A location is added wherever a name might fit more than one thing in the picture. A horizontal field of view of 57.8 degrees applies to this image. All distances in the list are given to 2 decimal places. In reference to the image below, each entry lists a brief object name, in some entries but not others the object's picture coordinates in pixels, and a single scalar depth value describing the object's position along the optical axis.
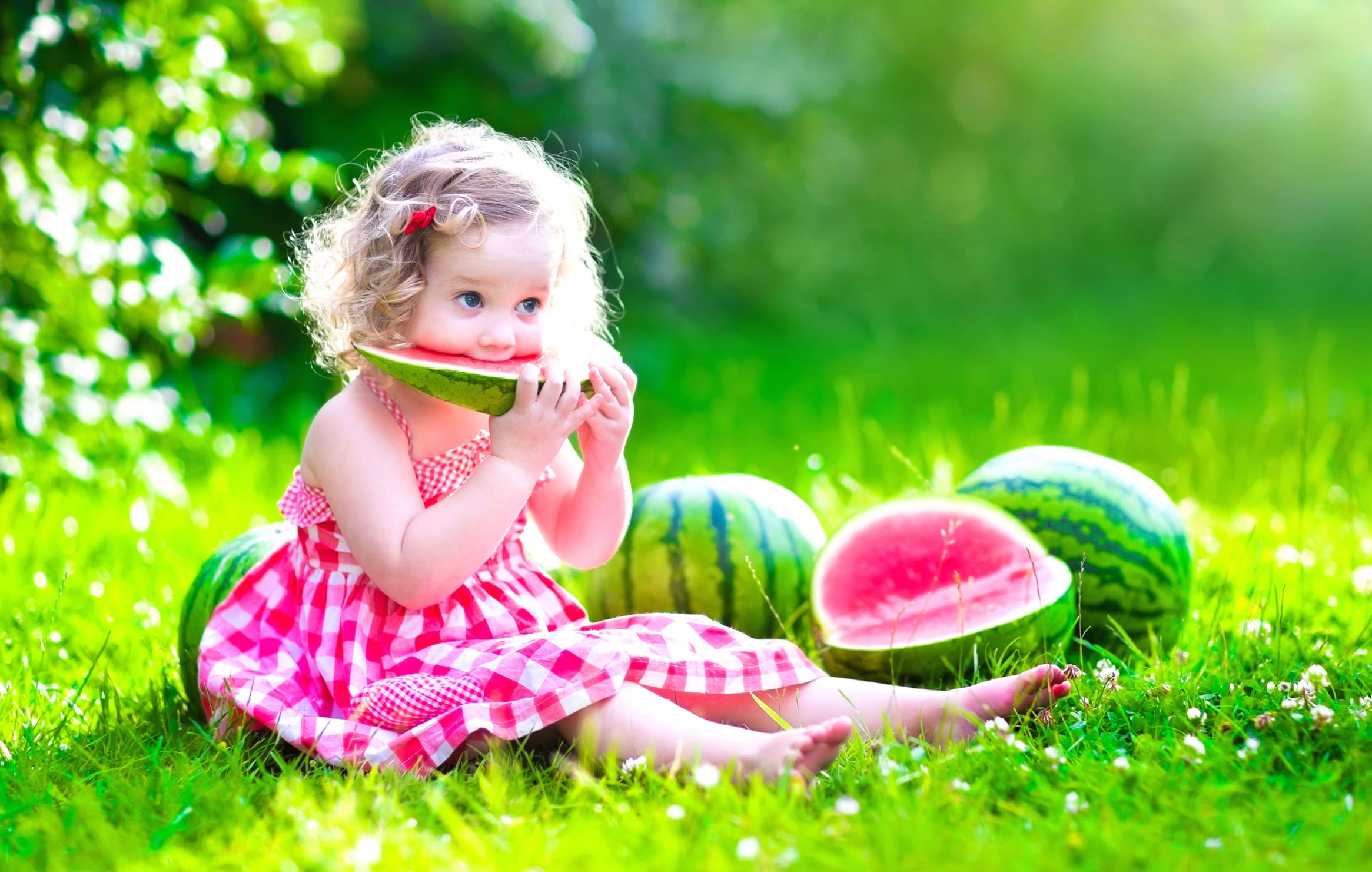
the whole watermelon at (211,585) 2.72
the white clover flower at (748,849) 1.76
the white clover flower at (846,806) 1.87
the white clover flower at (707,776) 1.96
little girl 2.27
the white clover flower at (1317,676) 2.34
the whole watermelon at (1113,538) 2.80
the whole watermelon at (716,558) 2.99
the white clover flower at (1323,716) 2.13
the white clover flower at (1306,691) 2.25
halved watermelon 2.65
